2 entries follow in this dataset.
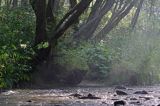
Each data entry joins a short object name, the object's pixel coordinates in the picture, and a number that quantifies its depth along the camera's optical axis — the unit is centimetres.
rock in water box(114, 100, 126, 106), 1215
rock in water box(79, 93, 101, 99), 1427
